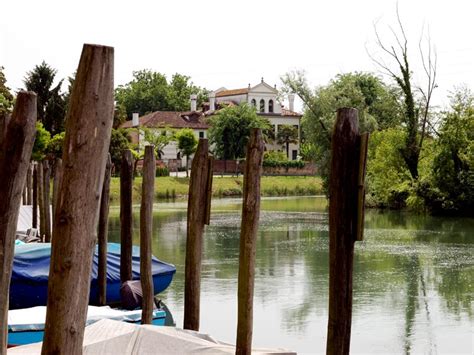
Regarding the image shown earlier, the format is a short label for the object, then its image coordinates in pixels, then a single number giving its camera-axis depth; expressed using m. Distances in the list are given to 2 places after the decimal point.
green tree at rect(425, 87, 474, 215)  40.88
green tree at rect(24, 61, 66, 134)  59.66
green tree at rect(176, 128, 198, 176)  70.38
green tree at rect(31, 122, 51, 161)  45.44
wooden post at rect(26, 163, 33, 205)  29.84
